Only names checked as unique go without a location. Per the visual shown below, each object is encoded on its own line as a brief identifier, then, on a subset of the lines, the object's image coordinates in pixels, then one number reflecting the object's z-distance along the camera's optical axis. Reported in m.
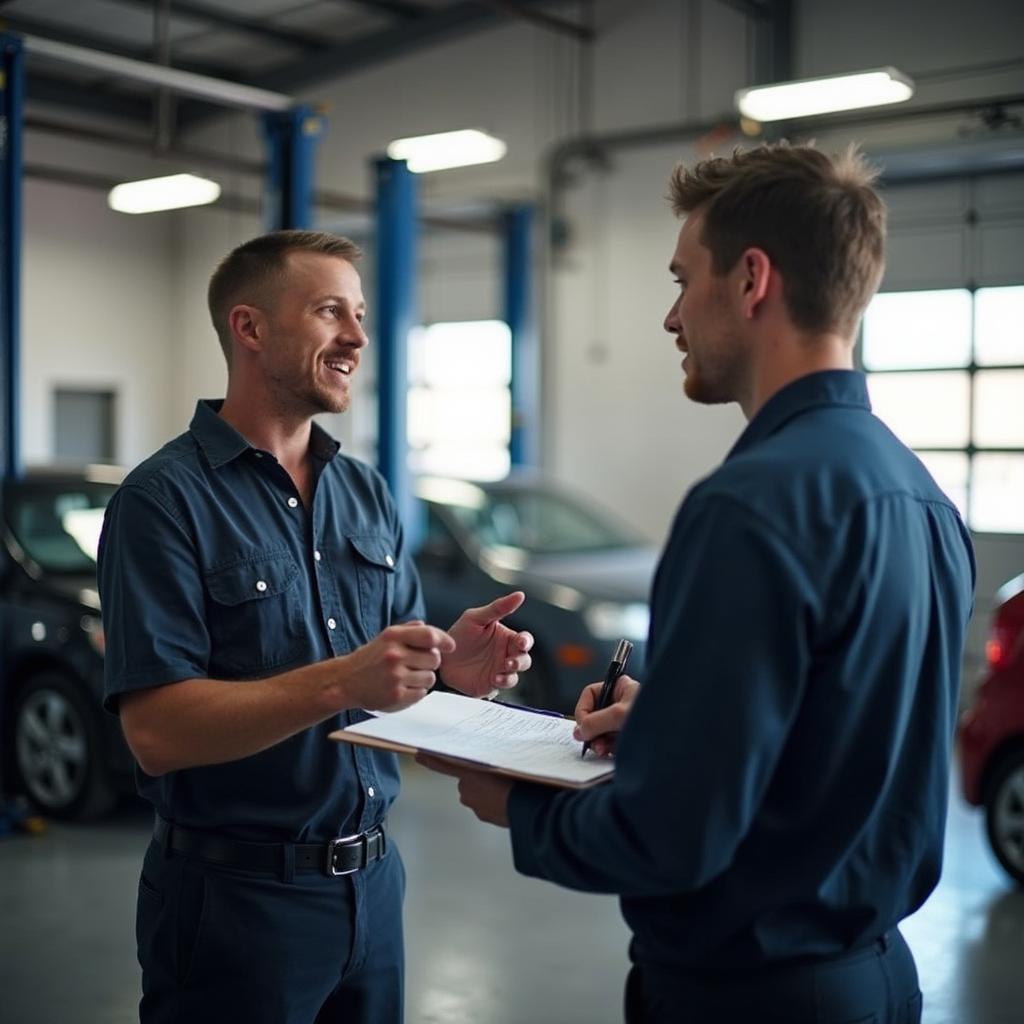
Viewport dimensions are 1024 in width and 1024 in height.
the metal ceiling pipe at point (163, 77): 5.88
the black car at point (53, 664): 5.54
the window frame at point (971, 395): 9.02
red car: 4.91
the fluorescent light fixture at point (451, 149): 8.45
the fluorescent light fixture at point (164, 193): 10.16
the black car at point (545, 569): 6.74
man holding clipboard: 1.32
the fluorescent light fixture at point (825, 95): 7.16
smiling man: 1.90
